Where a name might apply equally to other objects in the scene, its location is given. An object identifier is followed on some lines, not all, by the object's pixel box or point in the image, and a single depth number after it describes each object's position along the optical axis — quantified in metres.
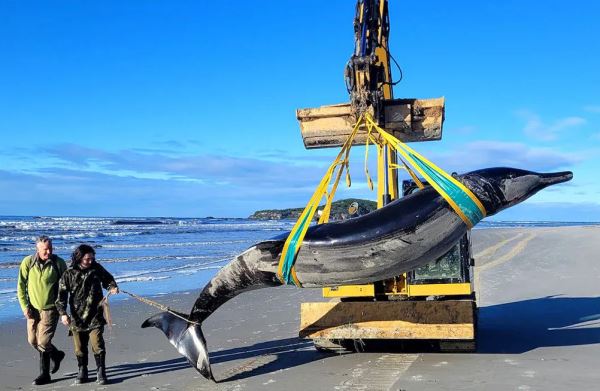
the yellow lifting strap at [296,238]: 6.07
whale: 5.70
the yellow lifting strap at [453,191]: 5.68
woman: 7.57
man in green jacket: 7.75
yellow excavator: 7.62
